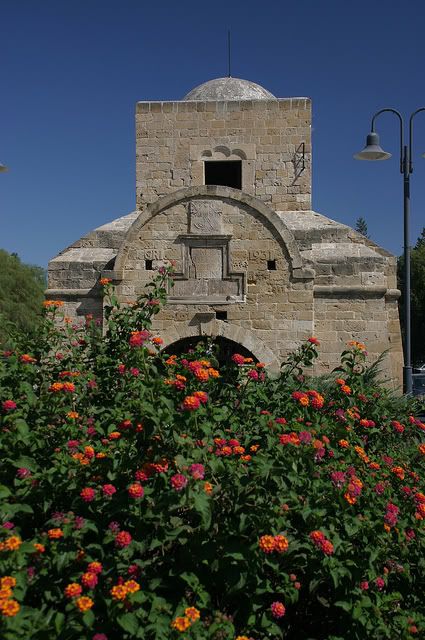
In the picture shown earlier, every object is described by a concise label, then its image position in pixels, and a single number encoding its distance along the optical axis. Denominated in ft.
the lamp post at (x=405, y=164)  30.30
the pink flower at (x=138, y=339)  10.13
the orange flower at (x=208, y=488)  7.61
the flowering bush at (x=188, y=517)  7.13
